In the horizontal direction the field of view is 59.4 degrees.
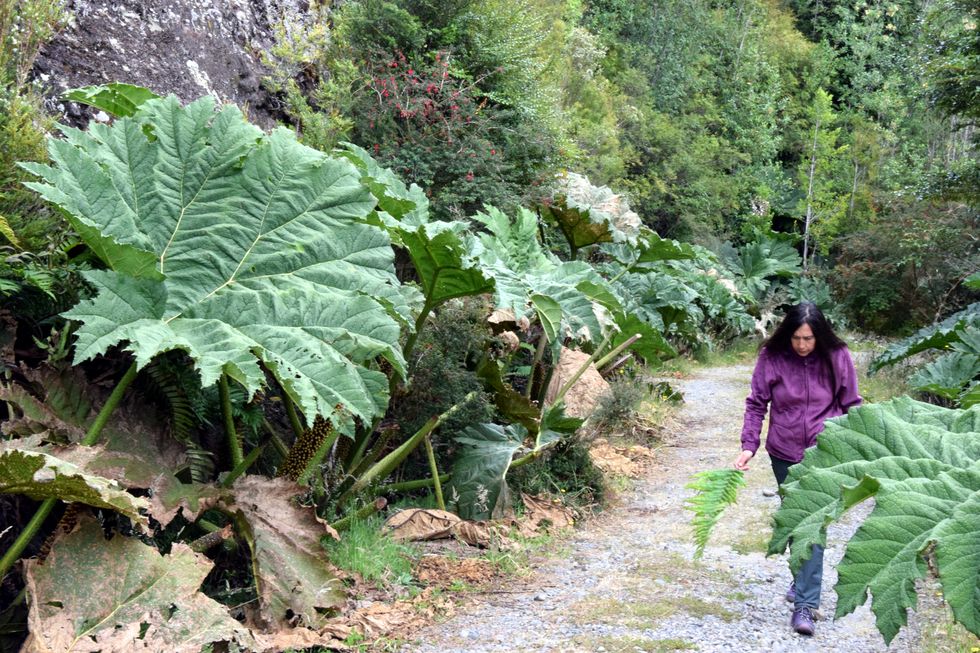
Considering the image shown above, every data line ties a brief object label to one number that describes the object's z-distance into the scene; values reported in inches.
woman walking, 152.5
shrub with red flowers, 305.9
